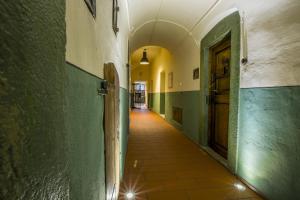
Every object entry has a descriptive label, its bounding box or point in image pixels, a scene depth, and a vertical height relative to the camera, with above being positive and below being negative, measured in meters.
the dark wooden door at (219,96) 2.65 +0.01
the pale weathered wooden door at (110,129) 1.10 -0.23
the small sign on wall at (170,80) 5.72 +0.59
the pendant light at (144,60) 7.15 +1.55
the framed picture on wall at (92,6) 0.71 +0.40
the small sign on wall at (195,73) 3.50 +0.49
